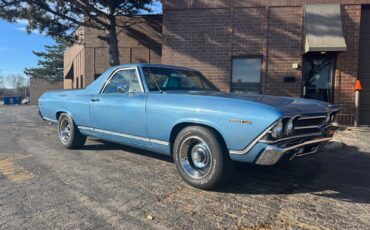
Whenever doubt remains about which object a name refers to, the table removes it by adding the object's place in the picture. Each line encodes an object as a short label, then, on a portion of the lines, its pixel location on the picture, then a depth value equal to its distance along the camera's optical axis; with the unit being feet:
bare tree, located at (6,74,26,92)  339.36
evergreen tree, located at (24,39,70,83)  181.72
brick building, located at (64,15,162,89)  50.39
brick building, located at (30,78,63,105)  195.72
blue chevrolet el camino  12.17
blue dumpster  173.06
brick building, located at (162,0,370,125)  34.40
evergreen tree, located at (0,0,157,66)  39.14
